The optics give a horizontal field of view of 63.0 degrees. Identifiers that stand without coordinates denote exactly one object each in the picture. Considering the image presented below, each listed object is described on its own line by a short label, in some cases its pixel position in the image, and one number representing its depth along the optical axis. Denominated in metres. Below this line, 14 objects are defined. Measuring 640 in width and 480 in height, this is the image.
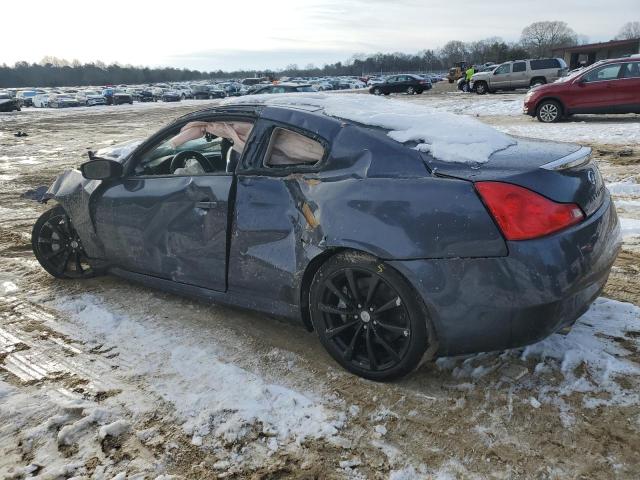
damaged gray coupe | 2.47
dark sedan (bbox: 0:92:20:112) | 37.96
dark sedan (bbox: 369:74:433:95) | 37.16
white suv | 28.58
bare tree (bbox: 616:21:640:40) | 137.14
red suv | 13.16
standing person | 33.42
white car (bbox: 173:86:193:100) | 52.10
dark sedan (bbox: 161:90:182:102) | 49.78
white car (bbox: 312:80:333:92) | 52.42
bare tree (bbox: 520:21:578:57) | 114.40
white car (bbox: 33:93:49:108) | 45.66
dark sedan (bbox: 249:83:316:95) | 22.66
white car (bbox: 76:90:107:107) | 46.00
